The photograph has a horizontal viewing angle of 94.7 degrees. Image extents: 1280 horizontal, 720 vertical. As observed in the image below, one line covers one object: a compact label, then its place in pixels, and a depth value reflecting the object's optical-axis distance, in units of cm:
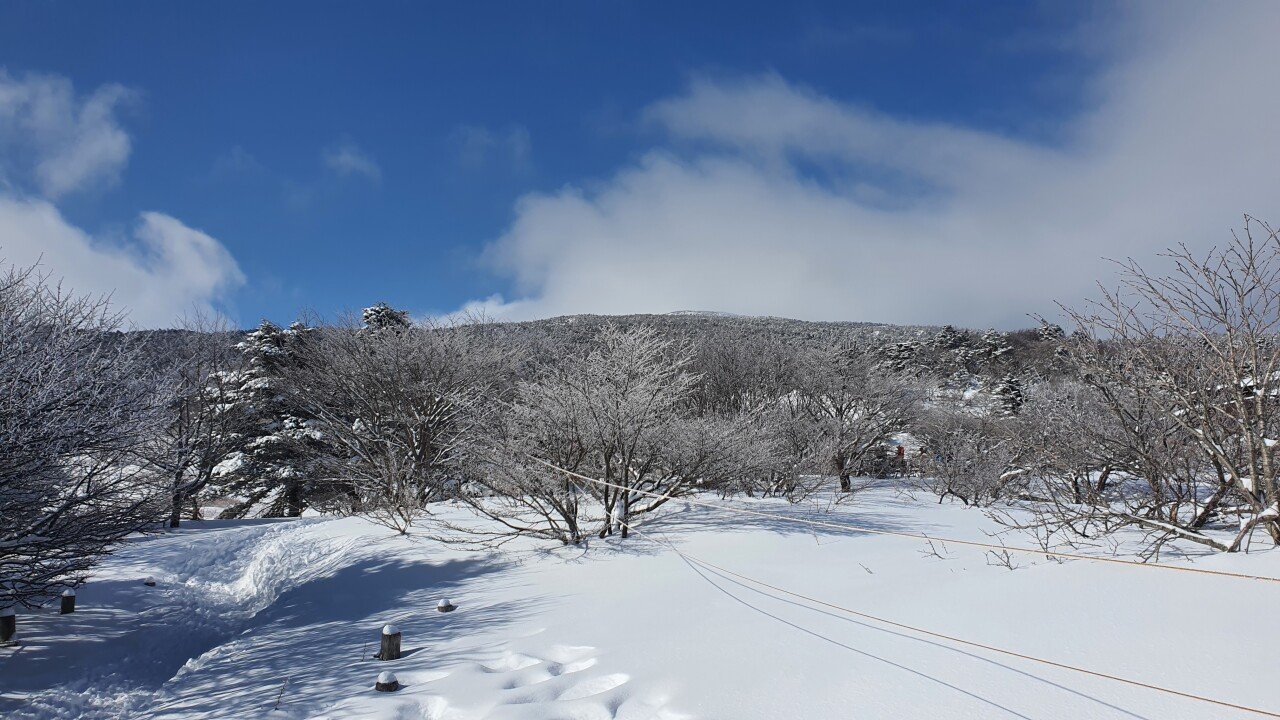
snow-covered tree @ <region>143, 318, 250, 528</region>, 1475
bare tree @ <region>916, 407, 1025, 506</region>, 1253
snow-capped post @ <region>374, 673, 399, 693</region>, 410
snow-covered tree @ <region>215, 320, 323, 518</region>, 2195
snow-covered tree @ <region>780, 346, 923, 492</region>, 1648
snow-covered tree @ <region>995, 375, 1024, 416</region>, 2806
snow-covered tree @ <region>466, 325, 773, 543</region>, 848
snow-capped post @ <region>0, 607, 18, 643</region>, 595
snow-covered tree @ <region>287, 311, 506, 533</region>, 1457
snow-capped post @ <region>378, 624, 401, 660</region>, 480
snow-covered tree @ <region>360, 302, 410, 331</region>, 2434
